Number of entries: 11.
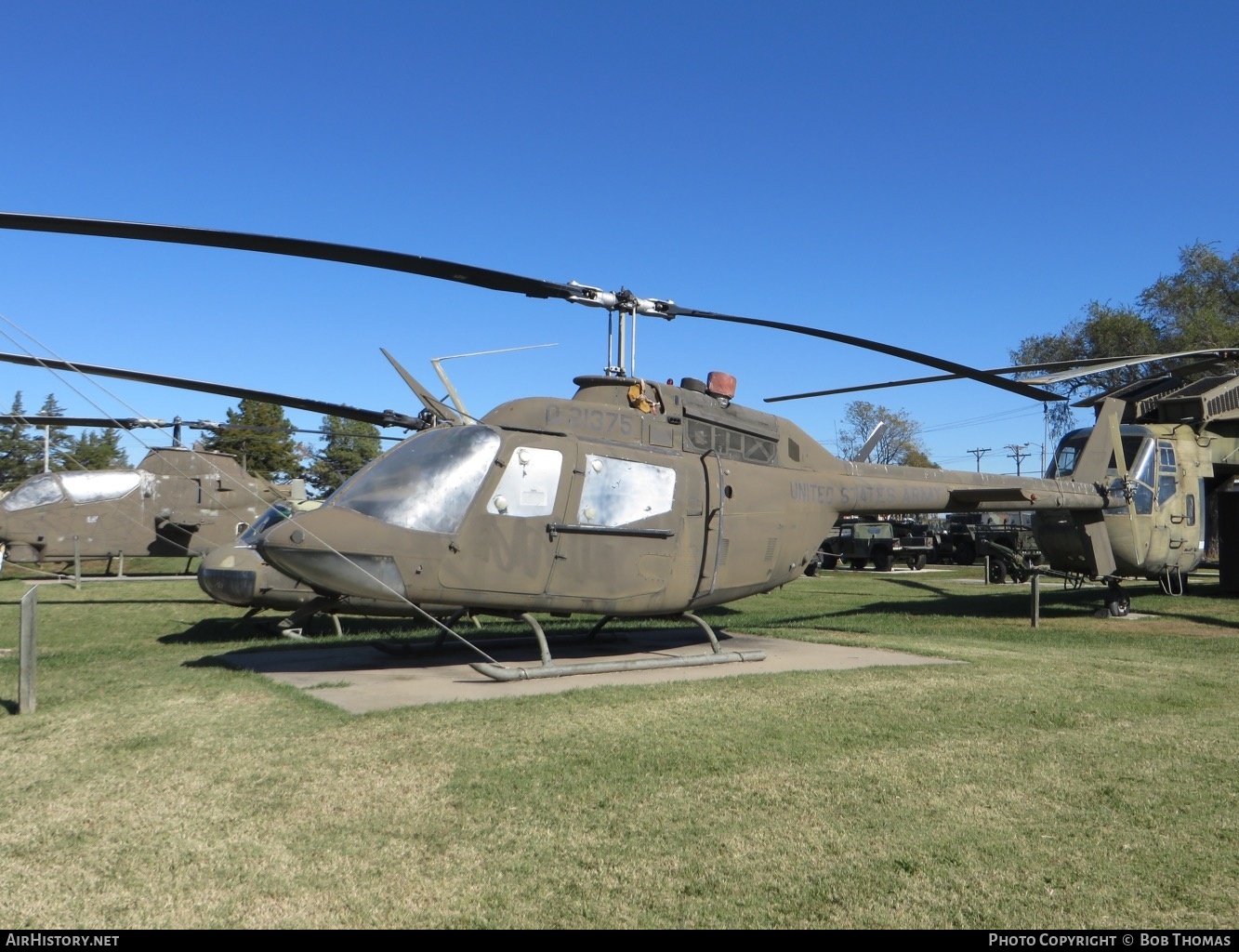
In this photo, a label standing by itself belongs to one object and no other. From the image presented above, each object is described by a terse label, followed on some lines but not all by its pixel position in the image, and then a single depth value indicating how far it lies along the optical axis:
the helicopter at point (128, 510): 20.86
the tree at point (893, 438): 74.25
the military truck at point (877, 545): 31.88
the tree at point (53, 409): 53.64
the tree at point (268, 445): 61.84
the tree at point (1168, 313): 45.00
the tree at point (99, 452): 59.50
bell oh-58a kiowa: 7.86
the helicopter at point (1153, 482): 15.12
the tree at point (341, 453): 73.62
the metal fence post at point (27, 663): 6.96
